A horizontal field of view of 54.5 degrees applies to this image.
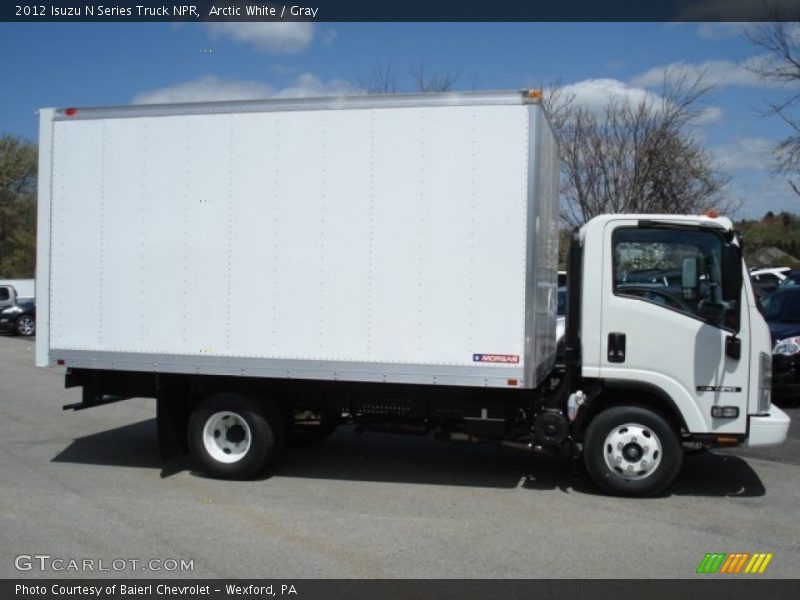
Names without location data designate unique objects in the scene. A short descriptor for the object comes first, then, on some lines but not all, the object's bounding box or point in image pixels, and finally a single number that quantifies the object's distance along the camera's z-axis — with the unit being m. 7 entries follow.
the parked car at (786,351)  11.58
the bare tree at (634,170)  22.14
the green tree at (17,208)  51.59
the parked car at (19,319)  28.08
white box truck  6.58
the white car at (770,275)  27.48
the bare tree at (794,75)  19.44
